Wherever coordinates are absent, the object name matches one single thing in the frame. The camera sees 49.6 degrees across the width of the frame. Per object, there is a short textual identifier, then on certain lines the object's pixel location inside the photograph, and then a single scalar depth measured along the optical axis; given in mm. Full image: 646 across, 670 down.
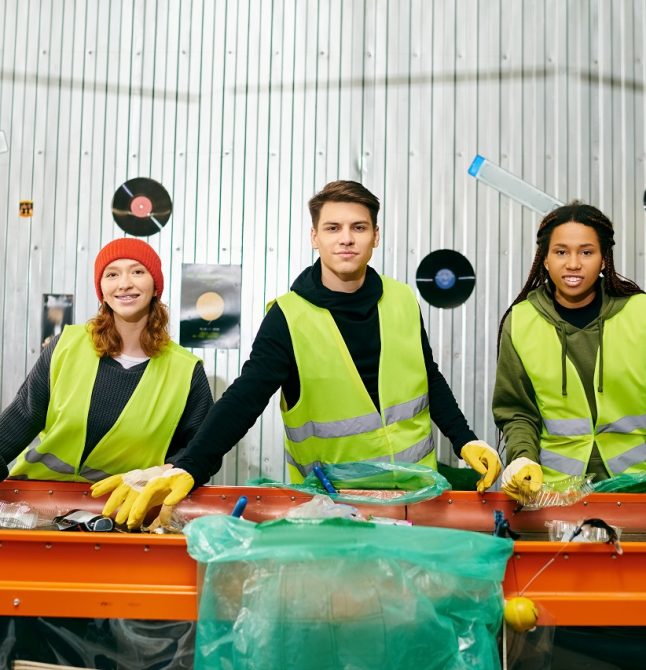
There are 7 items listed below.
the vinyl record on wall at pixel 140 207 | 3510
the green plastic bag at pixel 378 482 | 1710
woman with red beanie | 2238
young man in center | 2080
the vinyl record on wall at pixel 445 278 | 3520
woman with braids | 2121
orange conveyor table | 1210
